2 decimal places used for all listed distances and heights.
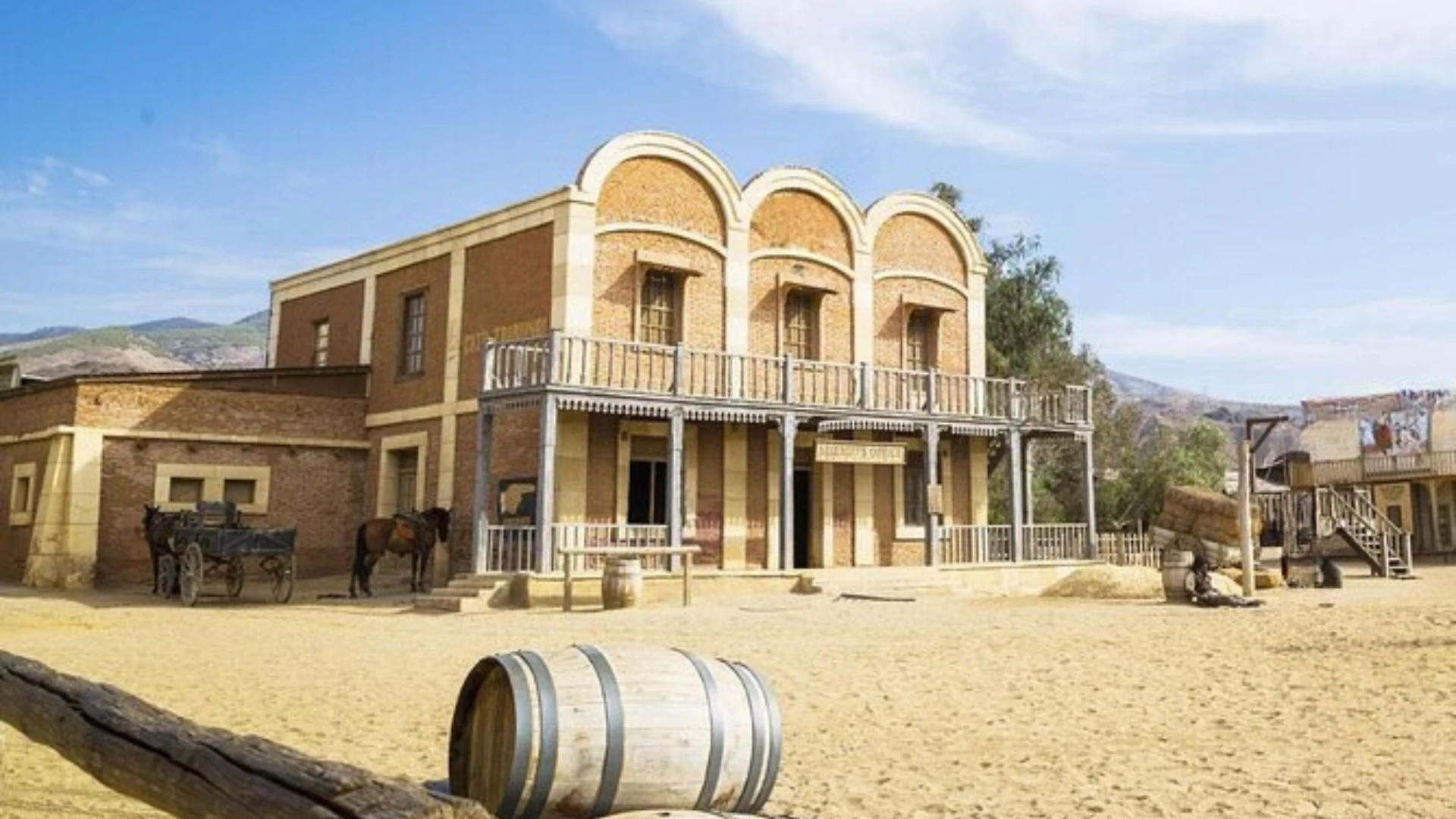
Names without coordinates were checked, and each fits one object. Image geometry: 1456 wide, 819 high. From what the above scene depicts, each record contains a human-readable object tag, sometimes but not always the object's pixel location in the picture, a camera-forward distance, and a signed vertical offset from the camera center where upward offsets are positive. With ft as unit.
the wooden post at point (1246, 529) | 55.06 +0.44
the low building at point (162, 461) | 65.36 +4.01
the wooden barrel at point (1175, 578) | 53.06 -1.95
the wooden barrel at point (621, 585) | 52.01 -2.57
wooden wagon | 55.62 -1.25
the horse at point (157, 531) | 59.98 -0.32
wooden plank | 8.10 -2.10
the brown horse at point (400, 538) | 61.46 -0.62
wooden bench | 51.96 -1.07
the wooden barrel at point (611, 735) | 11.46 -2.21
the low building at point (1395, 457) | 132.57 +10.31
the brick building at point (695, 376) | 61.11 +9.43
